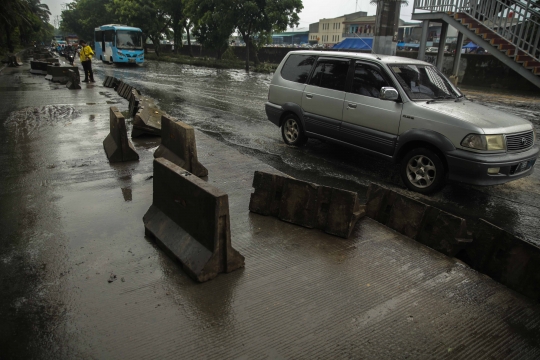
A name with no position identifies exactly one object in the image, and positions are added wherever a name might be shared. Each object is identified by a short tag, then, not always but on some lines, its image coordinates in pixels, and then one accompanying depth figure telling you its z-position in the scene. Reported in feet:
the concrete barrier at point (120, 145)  20.92
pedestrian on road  56.66
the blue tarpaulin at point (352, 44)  159.20
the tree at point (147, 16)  155.02
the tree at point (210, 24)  101.45
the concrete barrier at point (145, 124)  26.40
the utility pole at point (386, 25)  41.73
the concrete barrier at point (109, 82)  55.98
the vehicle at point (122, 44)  106.73
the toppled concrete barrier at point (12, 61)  90.77
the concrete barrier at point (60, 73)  61.05
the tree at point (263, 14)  94.07
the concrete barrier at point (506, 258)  10.78
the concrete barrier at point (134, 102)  33.50
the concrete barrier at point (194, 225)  10.55
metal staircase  48.96
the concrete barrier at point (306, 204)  13.64
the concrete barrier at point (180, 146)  18.45
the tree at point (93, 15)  222.69
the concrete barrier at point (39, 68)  74.23
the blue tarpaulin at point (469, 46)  180.45
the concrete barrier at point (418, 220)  12.57
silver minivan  17.30
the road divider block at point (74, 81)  53.06
